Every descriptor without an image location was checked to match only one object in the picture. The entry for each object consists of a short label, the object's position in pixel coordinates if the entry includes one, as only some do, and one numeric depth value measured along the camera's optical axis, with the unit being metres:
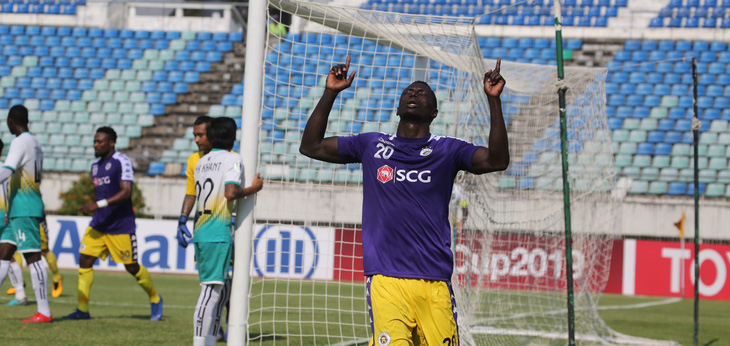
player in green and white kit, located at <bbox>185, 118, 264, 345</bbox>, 12.34
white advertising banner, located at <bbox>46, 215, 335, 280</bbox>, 34.97
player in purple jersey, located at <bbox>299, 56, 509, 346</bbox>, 8.09
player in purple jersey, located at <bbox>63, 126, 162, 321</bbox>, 17.67
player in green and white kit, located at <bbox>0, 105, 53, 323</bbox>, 16.84
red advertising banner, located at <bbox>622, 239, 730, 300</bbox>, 32.44
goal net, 14.27
